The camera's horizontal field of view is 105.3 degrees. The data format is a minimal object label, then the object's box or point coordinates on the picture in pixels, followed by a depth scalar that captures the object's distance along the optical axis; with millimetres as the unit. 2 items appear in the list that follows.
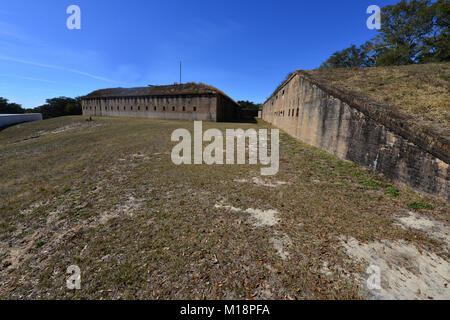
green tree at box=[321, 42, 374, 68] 28747
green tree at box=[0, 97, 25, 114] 51938
